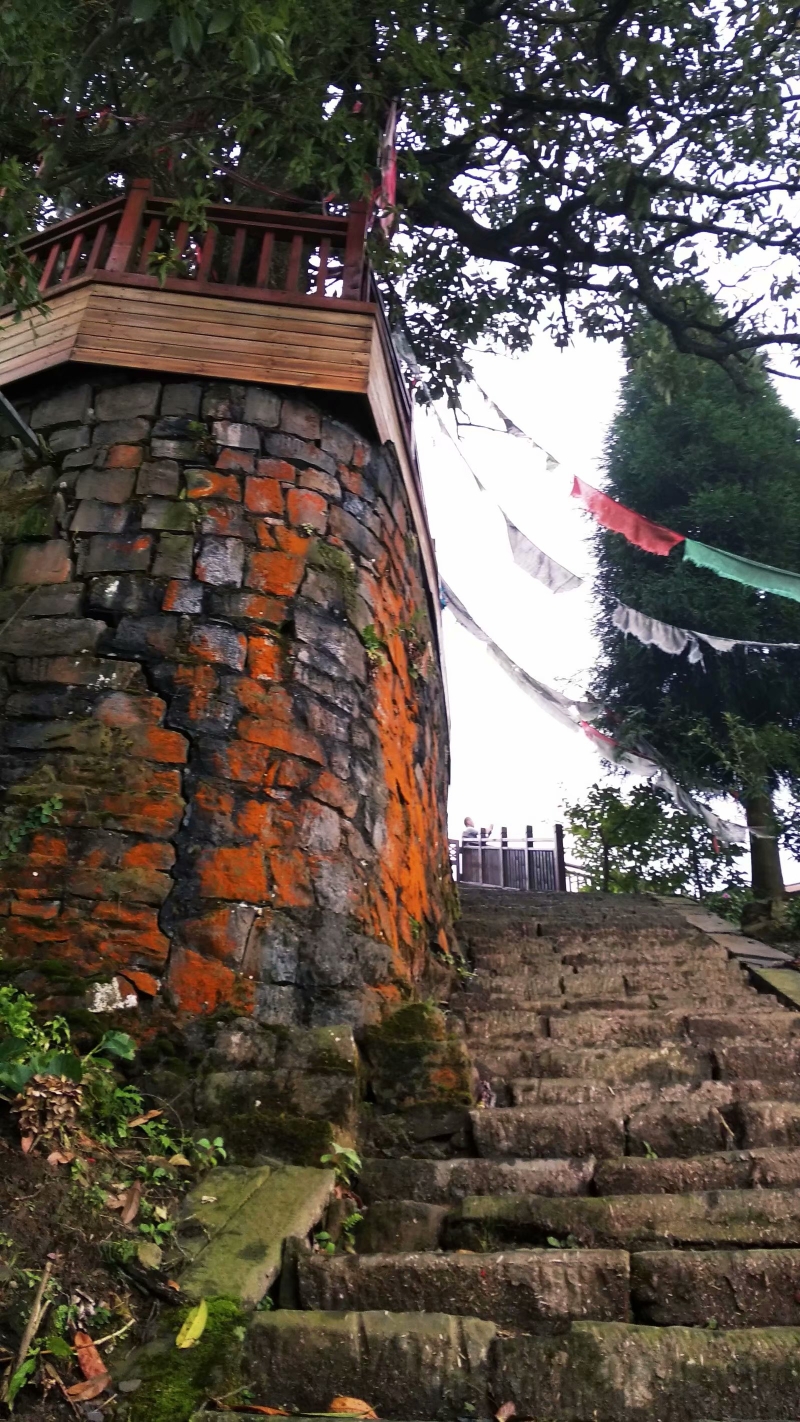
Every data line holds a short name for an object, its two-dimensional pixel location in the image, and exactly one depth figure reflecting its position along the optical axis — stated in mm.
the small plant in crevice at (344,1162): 2764
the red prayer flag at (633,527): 8219
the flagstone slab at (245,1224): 2191
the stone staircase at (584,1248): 1877
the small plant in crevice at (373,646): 4258
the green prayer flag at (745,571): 8289
